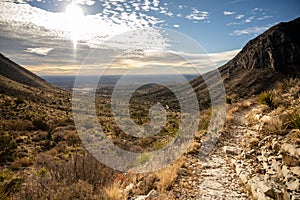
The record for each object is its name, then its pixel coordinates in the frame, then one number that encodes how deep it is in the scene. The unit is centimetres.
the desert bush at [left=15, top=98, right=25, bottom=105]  3433
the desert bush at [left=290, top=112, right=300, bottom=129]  522
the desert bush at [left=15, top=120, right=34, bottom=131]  2103
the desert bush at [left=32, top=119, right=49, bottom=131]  2213
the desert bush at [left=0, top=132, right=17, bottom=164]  1269
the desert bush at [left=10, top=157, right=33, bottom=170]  1136
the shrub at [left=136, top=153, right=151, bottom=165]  720
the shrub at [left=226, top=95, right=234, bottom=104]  1890
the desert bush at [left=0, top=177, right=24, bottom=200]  635
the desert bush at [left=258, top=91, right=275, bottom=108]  984
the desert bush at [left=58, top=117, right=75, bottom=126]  2451
